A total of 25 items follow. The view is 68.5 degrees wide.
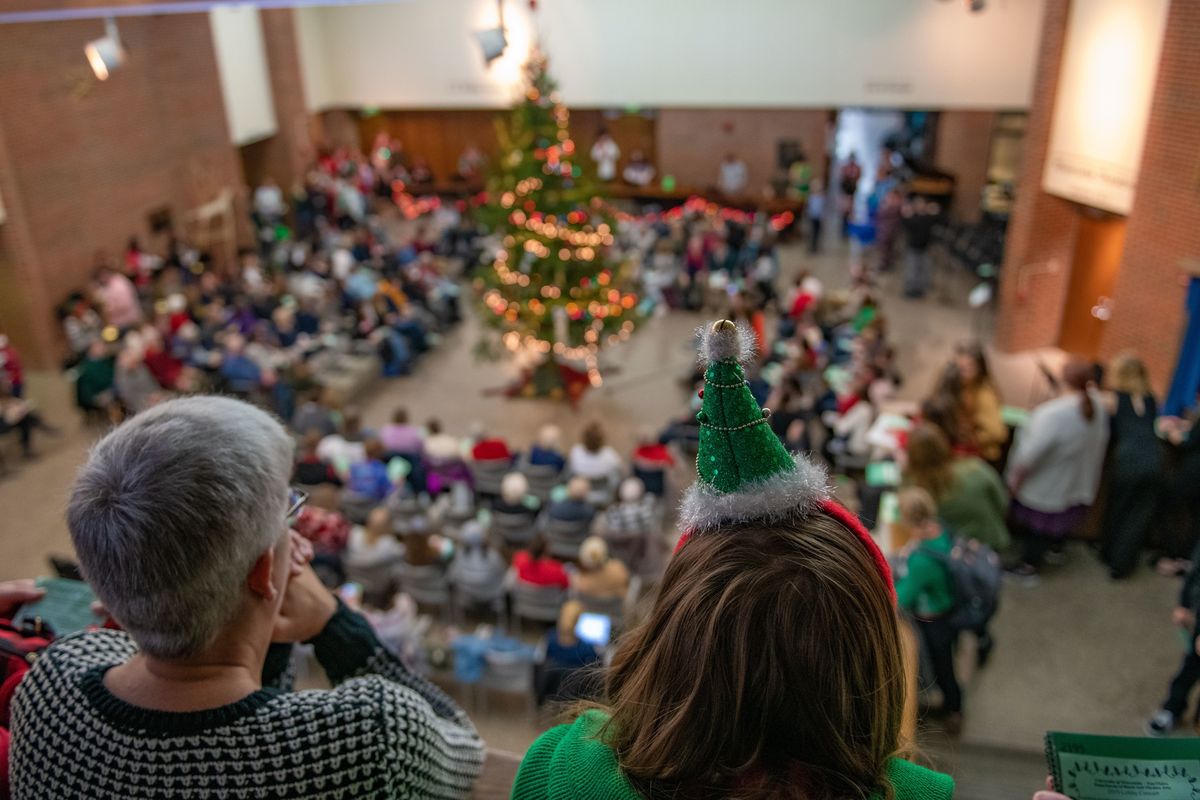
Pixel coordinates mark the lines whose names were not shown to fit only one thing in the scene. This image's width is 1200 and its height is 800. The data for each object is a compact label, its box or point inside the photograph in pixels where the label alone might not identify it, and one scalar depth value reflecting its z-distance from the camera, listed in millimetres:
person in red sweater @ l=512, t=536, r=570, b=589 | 5855
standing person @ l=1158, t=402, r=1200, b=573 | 5941
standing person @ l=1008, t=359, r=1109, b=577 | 5957
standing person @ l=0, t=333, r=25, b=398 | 9242
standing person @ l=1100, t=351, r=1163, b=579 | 5988
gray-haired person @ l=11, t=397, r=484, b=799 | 1287
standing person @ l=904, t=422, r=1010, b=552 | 5262
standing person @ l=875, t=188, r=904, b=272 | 14523
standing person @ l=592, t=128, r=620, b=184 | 18344
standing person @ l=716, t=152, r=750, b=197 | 17969
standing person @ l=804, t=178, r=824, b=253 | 15570
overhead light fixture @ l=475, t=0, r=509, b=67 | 5488
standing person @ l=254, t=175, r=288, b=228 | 16406
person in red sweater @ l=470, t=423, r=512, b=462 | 7758
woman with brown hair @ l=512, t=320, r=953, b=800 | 1040
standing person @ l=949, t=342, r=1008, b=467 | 6543
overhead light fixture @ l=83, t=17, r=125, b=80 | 7395
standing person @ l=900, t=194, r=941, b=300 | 13016
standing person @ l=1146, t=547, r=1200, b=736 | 4207
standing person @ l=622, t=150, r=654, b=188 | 18719
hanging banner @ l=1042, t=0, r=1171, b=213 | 8562
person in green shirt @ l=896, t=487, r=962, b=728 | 4480
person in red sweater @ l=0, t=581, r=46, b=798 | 1558
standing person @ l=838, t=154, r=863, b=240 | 16469
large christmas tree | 9133
